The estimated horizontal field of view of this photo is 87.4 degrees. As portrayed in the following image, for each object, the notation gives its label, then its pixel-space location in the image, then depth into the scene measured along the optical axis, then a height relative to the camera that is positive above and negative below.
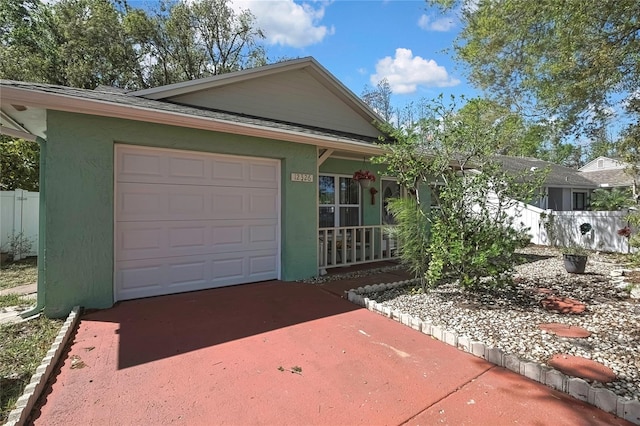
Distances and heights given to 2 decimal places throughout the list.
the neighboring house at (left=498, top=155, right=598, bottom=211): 19.64 +1.52
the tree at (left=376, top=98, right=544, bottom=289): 5.02 +0.30
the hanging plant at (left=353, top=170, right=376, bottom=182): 8.12 +0.92
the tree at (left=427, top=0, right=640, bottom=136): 6.97 +4.11
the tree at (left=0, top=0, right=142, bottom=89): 14.69 +7.88
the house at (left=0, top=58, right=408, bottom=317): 4.46 +0.42
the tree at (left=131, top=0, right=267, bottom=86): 16.91 +9.27
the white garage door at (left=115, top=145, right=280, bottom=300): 5.08 -0.12
